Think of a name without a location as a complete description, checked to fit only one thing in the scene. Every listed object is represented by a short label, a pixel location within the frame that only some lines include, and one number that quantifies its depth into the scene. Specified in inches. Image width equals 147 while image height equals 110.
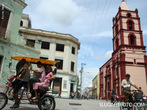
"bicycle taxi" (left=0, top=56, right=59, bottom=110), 188.1
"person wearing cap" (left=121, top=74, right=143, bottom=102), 219.4
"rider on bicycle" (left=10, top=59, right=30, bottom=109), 194.7
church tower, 1108.1
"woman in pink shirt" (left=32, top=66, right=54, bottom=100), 196.5
